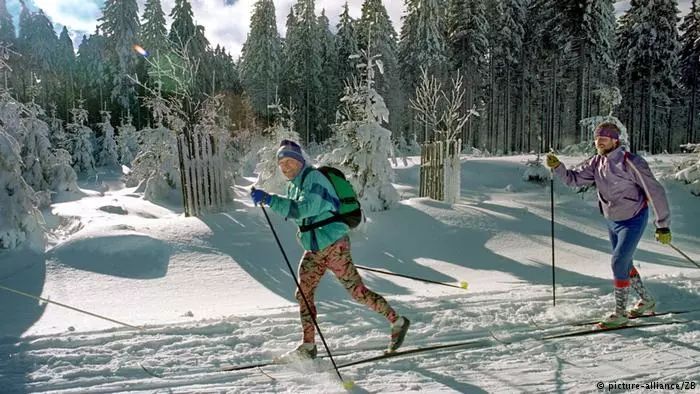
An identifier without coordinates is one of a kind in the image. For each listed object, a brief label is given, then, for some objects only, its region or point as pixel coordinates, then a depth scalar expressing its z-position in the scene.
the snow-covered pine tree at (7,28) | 47.41
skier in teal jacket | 3.91
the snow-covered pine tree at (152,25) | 45.38
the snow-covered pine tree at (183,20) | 41.94
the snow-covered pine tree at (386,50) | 40.84
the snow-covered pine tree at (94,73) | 45.38
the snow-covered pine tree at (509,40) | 38.97
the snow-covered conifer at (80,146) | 32.94
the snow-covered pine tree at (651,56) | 34.62
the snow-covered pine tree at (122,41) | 44.44
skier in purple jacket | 4.70
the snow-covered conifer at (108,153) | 37.34
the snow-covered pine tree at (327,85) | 44.94
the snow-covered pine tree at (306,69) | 43.88
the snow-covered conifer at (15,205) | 8.62
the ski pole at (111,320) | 5.08
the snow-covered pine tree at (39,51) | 46.03
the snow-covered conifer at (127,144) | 35.28
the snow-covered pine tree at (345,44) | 42.69
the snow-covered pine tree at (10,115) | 11.41
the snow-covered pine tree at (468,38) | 37.19
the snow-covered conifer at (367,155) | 11.66
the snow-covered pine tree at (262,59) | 45.03
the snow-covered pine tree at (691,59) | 37.75
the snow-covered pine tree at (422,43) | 39.66
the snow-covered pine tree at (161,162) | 17.22
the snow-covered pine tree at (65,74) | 46.62
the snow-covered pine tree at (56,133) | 32.53
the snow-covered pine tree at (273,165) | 13.19
